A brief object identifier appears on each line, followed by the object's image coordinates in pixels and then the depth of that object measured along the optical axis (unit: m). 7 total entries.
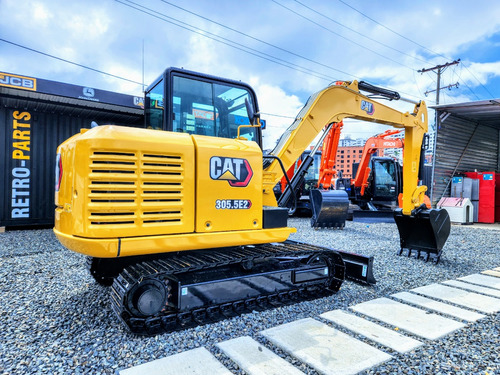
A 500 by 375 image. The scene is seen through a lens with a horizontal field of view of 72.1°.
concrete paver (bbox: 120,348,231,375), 2.28
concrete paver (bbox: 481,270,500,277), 5.10
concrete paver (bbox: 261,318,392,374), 2.43
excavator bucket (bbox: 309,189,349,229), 9.66
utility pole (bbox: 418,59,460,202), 27.08
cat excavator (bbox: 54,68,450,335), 2.66
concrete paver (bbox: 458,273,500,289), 4.56
